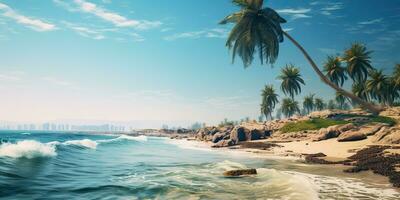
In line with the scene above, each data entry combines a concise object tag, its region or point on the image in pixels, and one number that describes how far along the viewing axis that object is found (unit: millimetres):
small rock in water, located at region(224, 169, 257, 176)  20125
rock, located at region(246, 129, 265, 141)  64562
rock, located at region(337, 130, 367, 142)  40094
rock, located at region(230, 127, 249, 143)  64412
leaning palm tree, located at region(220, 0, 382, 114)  27344
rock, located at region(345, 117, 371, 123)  66900
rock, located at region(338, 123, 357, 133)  47981
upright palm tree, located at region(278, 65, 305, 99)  91938
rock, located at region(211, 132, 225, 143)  72000
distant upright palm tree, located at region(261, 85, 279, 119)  111312
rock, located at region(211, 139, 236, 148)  58906
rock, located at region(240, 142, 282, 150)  47188
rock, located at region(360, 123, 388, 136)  42306
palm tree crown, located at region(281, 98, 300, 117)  115912
